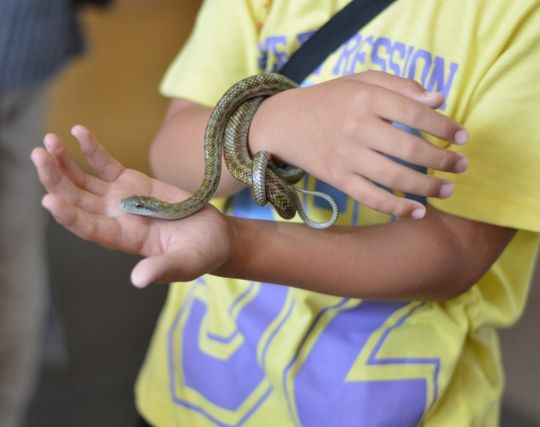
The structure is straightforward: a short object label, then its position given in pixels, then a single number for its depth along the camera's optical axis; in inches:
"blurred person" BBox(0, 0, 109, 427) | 54.0
